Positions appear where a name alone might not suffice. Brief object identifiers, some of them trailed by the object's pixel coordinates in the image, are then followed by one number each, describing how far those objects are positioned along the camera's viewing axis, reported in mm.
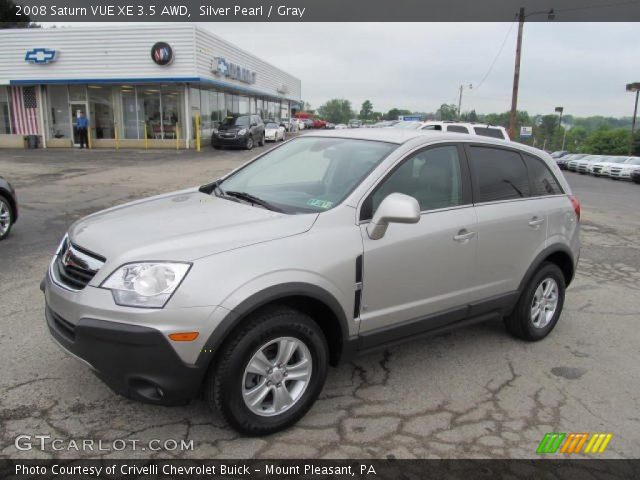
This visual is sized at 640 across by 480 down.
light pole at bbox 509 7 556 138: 27592
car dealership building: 25984
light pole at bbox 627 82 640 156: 44875
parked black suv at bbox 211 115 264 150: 26391
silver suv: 2682
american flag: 27894
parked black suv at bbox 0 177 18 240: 7199
